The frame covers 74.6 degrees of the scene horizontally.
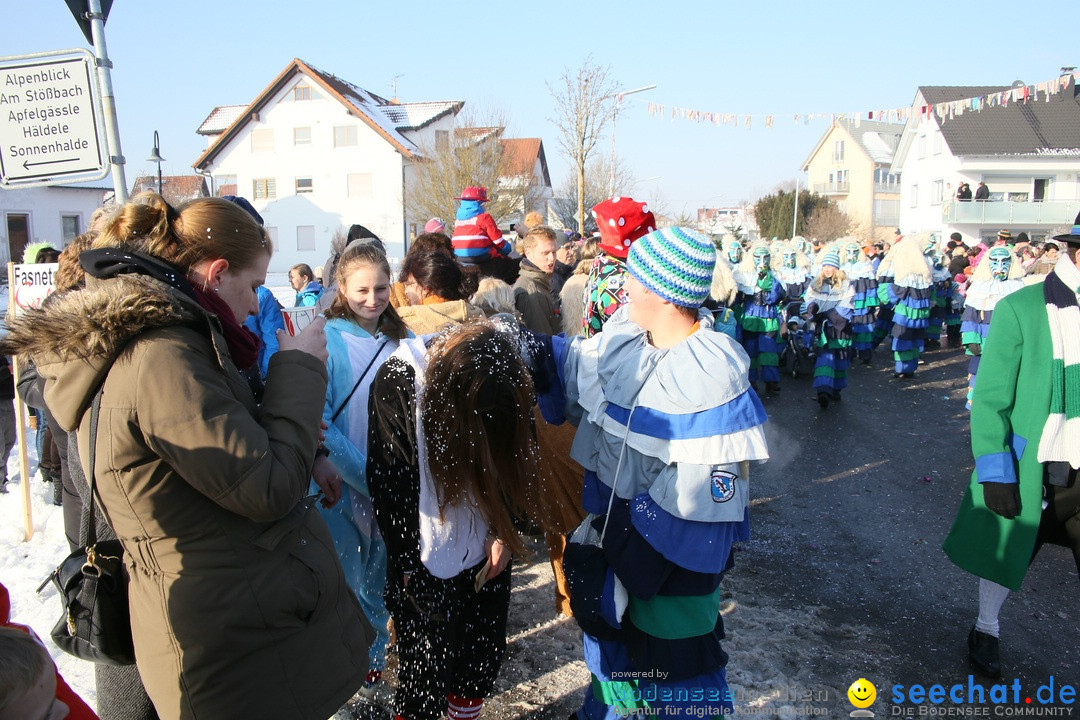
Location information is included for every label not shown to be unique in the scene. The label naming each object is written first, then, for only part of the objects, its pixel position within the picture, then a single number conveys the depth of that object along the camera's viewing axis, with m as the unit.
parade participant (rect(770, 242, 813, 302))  11.50
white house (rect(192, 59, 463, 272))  38.69
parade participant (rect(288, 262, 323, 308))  6.20
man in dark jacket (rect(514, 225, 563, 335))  5.22
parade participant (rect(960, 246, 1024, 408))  9.08
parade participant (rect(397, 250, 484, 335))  3.11
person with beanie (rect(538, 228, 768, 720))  2.13
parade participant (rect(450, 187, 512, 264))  4.89
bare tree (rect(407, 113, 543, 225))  30.19
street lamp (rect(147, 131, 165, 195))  9.96
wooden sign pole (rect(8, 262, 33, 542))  4.72
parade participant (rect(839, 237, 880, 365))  11.52
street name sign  3.52
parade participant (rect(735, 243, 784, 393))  10.06
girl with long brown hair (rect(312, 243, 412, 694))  2.94
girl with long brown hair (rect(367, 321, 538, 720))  2.21
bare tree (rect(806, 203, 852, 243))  39.81
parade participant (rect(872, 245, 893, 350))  12.39
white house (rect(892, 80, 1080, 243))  35.38
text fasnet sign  4.71
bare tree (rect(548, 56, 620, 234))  23.52
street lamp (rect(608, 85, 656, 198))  22.91
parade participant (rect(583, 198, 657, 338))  4.09
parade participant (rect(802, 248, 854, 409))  9.30
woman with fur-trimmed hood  1.53
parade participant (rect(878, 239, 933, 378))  11.02
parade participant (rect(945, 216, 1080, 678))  3.05
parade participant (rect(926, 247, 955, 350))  13.75
